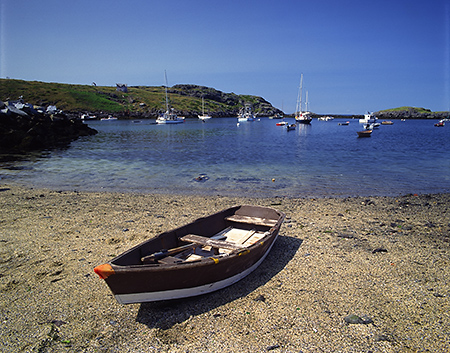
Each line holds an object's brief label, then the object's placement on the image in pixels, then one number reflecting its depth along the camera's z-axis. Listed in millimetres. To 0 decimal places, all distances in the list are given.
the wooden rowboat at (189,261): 5000
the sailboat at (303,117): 106938
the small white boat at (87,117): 117275
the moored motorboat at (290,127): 81412
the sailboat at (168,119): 97312
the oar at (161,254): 5855
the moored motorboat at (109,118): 124125
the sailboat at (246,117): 133175
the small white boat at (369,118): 101469
